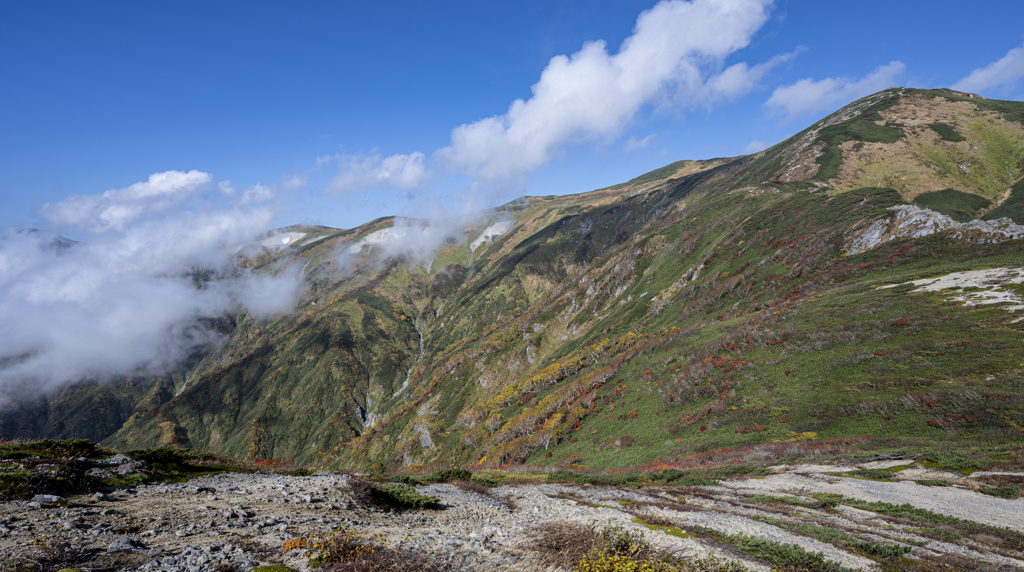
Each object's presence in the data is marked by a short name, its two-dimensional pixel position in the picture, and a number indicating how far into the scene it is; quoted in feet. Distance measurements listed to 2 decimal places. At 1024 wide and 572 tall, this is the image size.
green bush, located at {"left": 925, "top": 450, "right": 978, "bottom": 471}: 82.43
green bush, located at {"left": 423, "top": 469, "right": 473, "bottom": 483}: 113.60
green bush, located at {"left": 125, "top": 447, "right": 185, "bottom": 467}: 68.69
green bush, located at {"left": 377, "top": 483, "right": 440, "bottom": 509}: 66.44
